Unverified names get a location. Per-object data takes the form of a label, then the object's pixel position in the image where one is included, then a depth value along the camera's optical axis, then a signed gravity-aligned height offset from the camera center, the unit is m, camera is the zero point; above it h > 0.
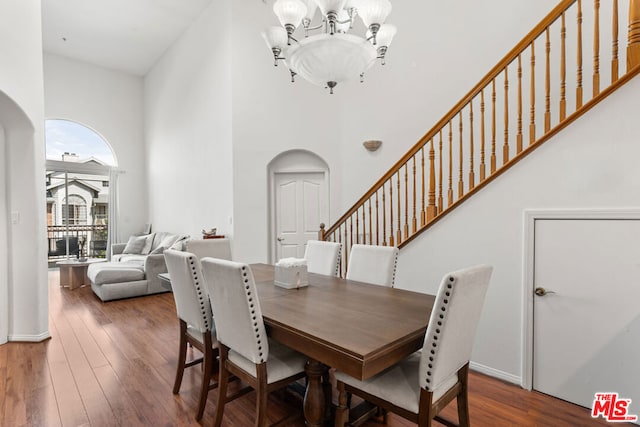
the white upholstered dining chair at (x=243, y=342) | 1.68 -0.73
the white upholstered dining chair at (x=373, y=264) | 2.60 -0.47
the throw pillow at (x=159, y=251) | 5.39 -0.71
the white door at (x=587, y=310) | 2.06 -0.69
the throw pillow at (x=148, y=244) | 6.74 -0.75
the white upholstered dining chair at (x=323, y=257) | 3.00 -0.47
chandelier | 2.24 +1.20
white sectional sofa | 4.84 -1.02
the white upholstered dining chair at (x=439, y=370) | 1.42 -0.78
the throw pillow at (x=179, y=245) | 5.17 -0.58
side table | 5.72 -1.15
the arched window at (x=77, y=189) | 7.10 +0.45
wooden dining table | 1.38 -0.59
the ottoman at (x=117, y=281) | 4.82 -1.10
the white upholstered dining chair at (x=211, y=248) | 3.06 -0.38
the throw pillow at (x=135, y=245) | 6.78 -0.77
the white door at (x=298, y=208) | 5.28 +0.01
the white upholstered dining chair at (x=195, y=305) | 2.11 -0.65
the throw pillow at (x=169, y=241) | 5.90 -0.59
